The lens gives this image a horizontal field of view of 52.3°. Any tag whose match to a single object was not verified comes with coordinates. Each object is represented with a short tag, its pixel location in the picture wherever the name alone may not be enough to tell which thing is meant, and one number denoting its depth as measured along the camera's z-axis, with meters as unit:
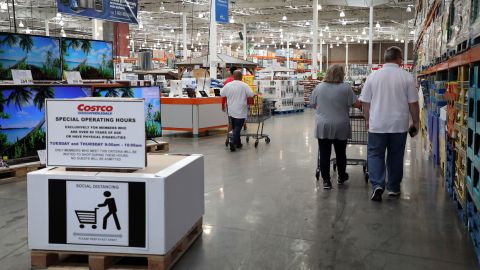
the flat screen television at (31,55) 7.04
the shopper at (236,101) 9.80
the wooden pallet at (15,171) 6.90
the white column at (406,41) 35.34
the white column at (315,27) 26.08
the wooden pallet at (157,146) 9.61
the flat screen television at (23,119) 6.98
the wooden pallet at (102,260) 3.50
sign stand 3.52
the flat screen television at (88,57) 8.05
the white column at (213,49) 16.52
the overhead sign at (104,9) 10.66
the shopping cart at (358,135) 6.91
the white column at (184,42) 31.27
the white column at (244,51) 36.25
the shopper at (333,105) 6.02
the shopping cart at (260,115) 11.05
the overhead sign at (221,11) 15.84
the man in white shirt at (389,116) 5.46
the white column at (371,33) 26.12
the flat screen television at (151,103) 8.73
